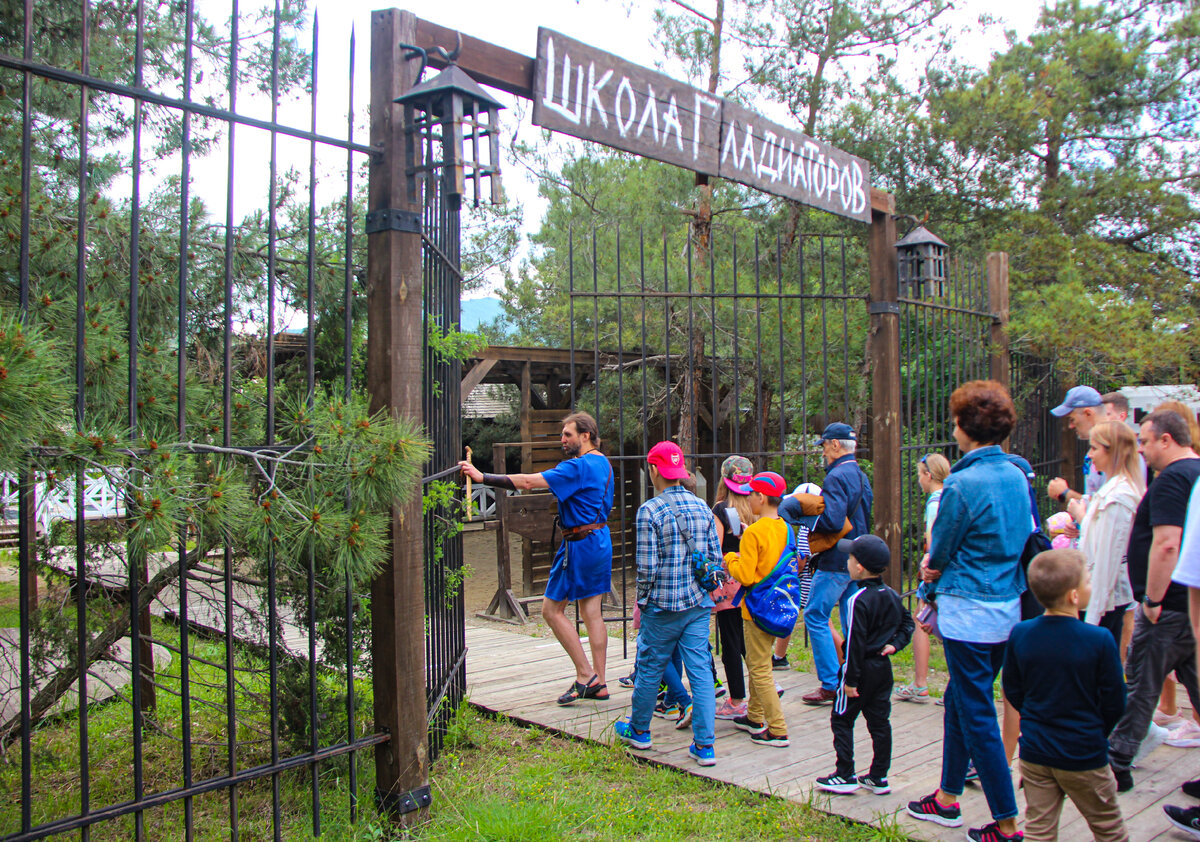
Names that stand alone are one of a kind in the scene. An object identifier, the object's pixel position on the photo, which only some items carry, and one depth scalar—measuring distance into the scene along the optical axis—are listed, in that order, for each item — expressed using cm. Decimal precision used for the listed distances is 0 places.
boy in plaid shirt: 355
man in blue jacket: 429
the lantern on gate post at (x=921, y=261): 532
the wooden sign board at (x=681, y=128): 358
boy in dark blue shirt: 241
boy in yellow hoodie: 370
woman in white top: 342
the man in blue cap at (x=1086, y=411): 425
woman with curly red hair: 274
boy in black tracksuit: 309
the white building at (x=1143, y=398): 1041
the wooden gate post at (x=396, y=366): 290
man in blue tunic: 410
